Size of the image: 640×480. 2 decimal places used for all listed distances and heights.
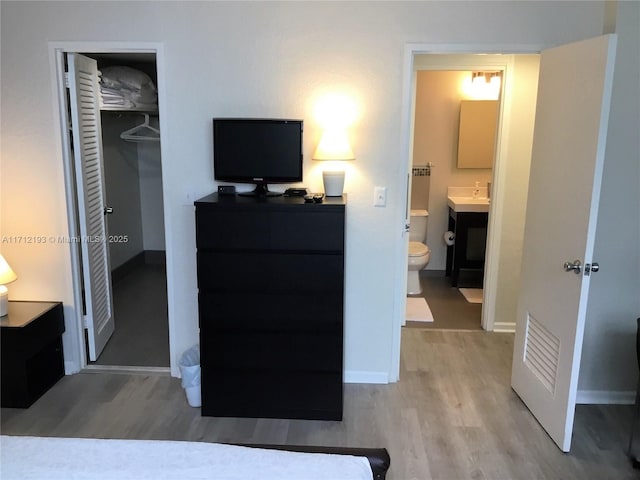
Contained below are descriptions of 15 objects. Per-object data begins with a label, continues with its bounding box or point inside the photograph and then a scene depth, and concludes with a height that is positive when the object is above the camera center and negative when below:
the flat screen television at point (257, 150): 2.78 +0.02
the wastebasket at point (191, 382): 2.83 -1.26
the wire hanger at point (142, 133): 4.81 +0.18
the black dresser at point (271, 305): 2.58 -0.78
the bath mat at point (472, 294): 4.68 -1.27
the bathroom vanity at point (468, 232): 4.81 -0.70
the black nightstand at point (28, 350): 2.82 -1.13
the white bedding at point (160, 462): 1.42 -0.88
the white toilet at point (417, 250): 4.68 -0.85
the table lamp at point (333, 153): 2.77 +0.01
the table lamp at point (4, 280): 2.90 -0.74
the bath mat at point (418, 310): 4.23 -1.30
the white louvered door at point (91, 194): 3.11 -0.28
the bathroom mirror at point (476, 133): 4.89 +0.24
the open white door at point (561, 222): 2.23 -0.30
